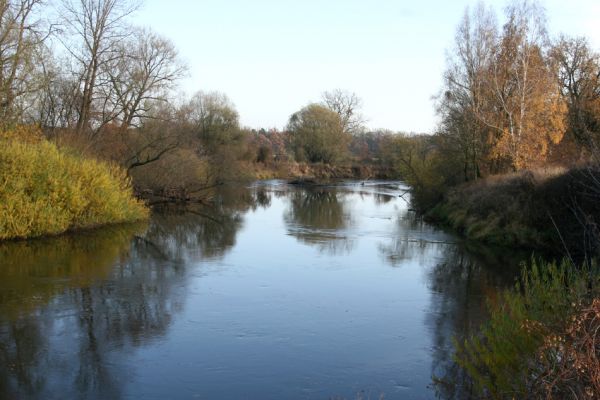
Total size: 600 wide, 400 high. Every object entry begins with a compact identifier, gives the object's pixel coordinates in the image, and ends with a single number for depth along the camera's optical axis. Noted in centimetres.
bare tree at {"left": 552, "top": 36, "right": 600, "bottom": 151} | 2872
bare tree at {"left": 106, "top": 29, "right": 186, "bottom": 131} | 2873
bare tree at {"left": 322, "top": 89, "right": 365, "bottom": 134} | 7500
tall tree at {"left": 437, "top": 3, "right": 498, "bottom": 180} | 2745
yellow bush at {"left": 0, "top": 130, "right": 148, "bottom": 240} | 1703
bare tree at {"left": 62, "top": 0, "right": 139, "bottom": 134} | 2730
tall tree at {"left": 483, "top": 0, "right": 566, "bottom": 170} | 2536
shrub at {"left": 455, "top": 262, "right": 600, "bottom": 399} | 433
